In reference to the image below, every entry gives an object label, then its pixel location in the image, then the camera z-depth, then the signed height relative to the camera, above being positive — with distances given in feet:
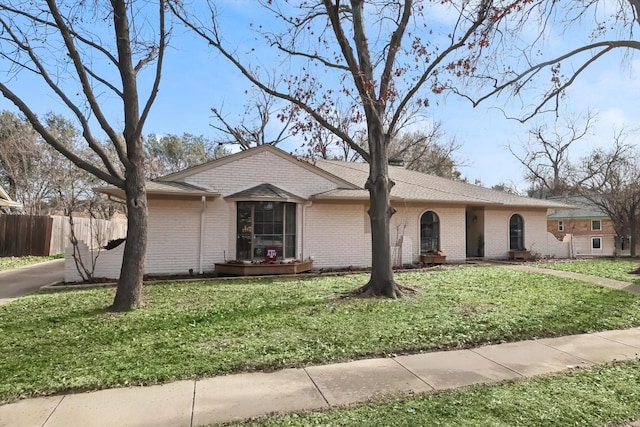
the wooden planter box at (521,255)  56.08 -2.00
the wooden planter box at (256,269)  39.93 -3.11
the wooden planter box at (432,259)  50.24 -2.40
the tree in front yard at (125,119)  24.26 +7.46
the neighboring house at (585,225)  84.67 +4.11
